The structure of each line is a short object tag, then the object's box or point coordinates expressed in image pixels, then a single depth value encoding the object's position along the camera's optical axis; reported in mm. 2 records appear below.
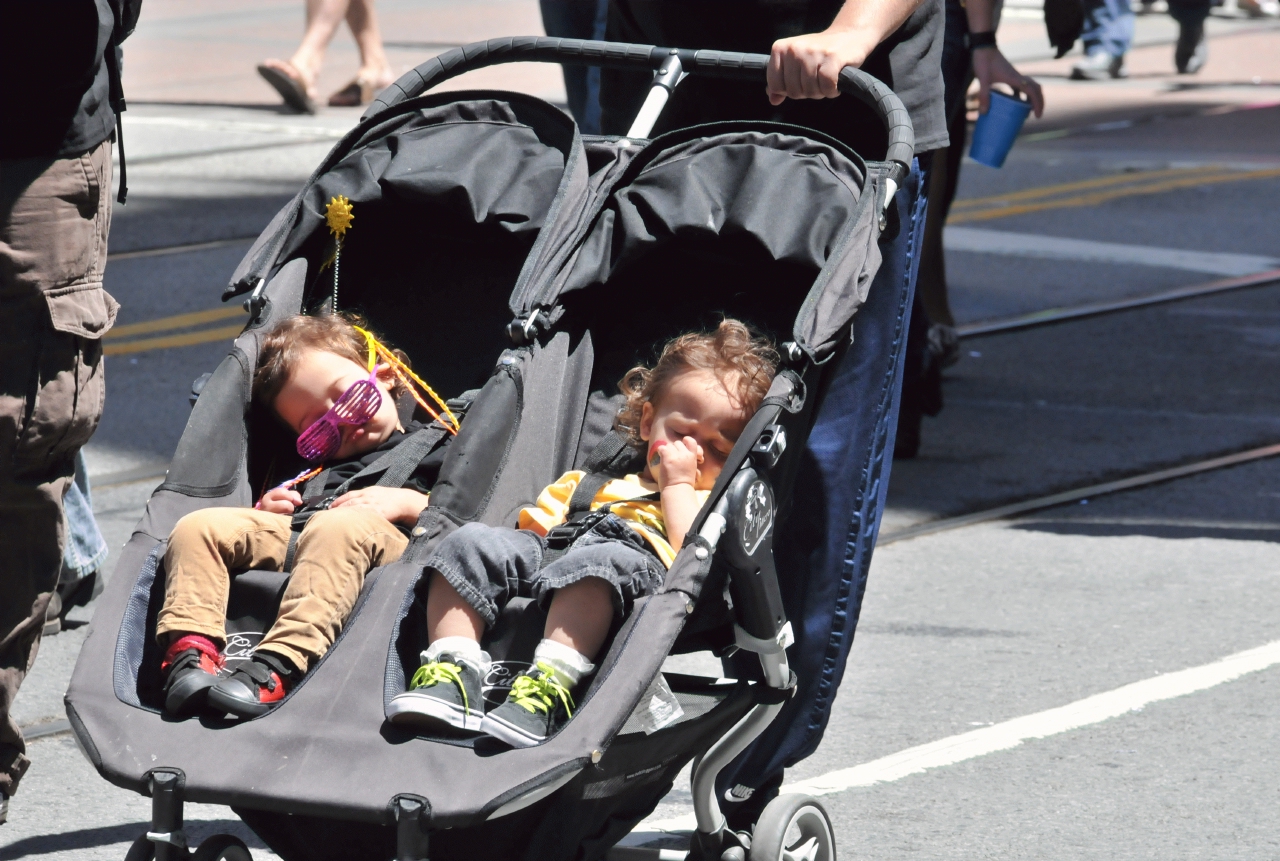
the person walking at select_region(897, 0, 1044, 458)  12961
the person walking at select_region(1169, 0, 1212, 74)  34531
